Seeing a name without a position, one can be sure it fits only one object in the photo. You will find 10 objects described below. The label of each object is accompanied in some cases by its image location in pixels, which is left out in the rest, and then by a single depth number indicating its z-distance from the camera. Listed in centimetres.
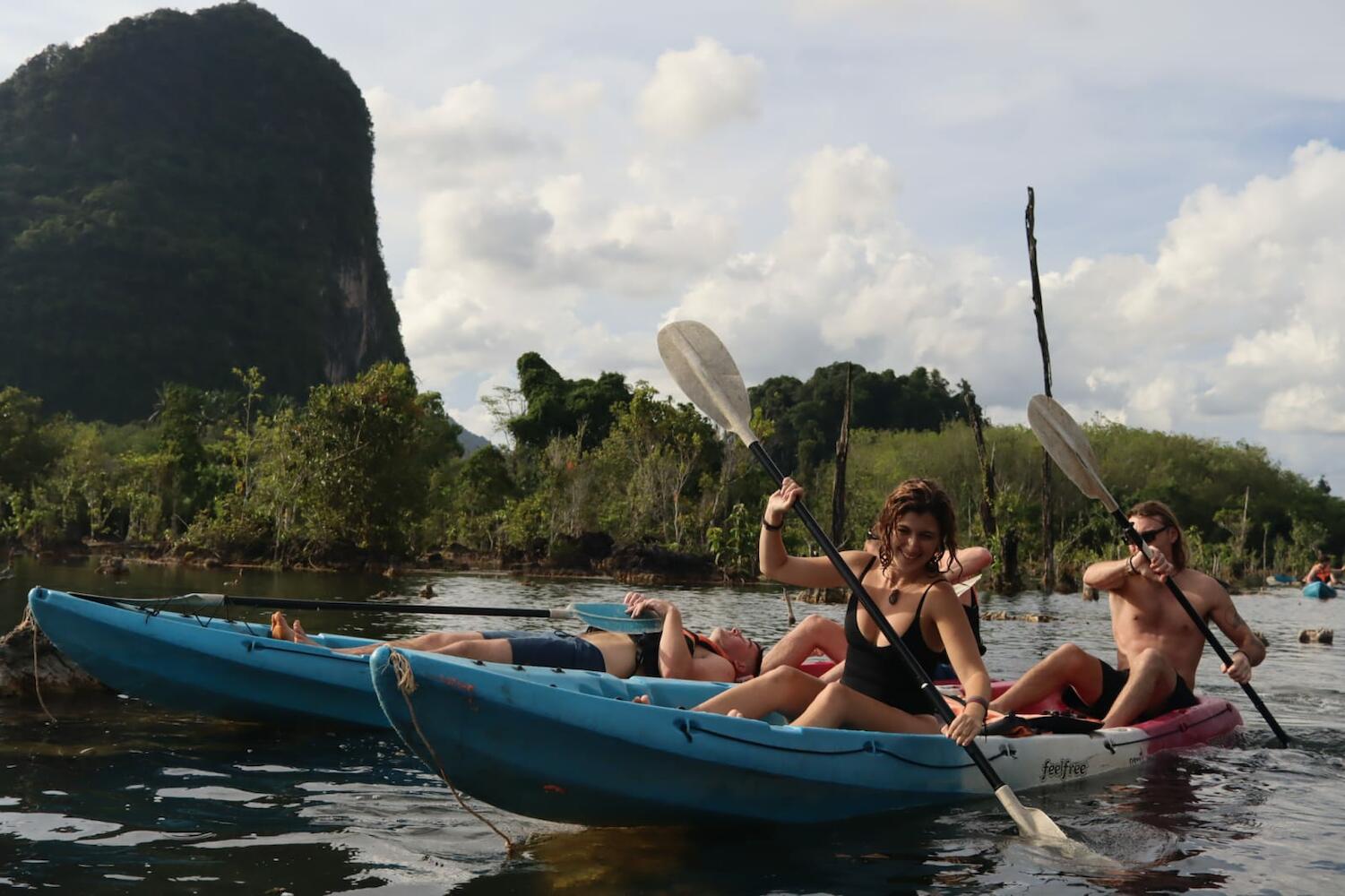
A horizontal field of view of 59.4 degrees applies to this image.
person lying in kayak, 646
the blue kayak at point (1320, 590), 2658
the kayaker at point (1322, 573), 2756
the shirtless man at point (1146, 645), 625
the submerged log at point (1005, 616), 1659
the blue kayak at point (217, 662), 638
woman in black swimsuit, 433
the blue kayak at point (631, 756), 397
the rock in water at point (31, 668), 716
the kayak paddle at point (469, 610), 682
